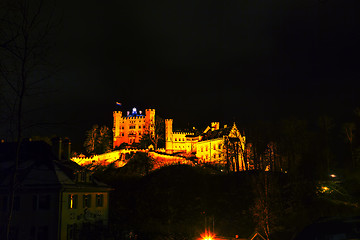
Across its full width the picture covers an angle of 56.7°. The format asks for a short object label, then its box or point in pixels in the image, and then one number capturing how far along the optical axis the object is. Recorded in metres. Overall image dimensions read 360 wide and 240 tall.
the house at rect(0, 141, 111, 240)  29.59
